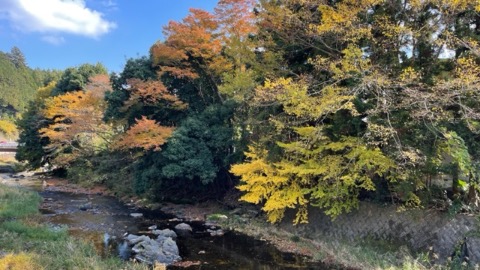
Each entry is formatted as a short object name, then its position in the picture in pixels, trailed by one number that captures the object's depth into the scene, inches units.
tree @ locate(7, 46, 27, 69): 4087.1
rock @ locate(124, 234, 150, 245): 523.0
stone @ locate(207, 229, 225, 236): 593.3
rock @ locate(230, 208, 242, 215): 721.0
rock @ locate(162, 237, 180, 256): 473.2
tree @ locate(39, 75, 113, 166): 1154.7
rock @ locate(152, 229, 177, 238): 567.5
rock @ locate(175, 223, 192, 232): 622.4
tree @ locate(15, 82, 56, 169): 1376.7
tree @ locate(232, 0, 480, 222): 401.4
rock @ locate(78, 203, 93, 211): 792.9
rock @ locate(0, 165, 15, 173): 1613.9
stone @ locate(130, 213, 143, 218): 724.5
